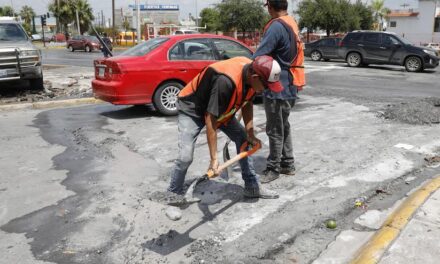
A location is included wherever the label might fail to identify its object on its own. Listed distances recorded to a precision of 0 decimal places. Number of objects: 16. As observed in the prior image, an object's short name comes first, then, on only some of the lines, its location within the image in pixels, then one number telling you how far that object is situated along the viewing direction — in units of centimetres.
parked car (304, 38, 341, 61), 2270
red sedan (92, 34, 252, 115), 797
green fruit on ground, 386
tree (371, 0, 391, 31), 7106
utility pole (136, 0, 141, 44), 3369
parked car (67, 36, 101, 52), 3678
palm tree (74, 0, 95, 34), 7318
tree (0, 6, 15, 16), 9398
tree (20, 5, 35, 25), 10375
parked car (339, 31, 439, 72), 1759
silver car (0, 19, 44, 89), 1070
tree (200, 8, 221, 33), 7994
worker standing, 445
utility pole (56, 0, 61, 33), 6931
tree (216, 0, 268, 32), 4097
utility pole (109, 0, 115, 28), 4717
